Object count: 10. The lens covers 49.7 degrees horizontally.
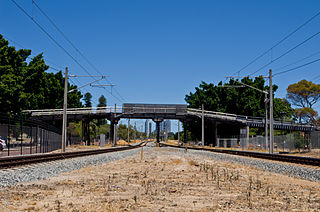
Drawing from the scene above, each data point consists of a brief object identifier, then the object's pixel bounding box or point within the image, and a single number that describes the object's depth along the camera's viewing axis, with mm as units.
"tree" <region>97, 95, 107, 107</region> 187012
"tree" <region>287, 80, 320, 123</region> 93531
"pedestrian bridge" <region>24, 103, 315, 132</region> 73500
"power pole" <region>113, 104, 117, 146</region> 73800
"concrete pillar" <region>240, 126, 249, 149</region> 58303
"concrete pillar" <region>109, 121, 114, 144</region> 83662
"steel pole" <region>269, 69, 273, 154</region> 32609
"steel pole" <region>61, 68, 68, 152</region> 33878
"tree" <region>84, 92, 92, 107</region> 152562
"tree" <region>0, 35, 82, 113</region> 51125
